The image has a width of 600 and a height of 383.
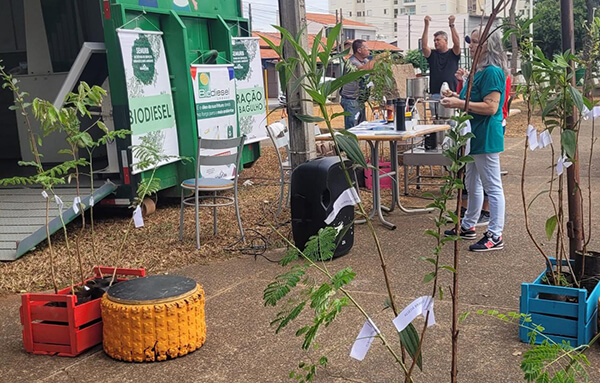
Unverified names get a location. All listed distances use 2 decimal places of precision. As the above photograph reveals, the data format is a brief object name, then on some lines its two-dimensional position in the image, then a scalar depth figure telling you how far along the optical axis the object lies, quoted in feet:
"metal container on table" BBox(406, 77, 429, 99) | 34.45
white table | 22.62
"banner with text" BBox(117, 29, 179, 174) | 24.23
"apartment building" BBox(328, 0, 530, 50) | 313.12
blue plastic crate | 12.57
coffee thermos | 23.81
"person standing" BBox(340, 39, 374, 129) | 35.14
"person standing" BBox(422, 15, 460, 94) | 34.83
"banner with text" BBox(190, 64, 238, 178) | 28.02
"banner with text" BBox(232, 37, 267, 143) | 32.73
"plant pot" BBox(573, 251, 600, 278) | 13.48
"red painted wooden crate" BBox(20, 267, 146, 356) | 13.58
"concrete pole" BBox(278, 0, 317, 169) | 24.03
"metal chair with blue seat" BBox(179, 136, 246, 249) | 21.36
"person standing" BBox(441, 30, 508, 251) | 18.60
